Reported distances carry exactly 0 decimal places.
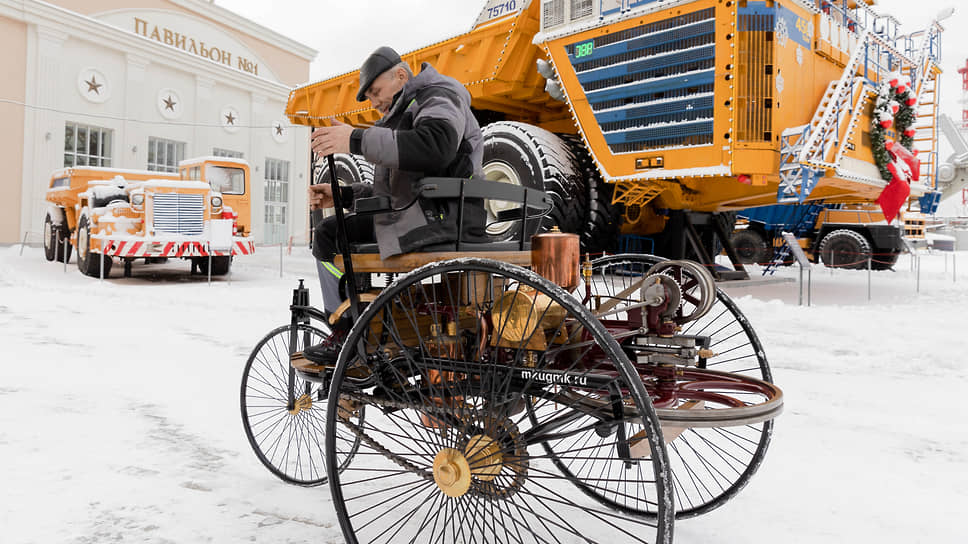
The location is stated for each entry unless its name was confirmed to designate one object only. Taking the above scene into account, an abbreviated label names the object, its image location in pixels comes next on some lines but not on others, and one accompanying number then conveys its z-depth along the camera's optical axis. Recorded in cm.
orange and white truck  983
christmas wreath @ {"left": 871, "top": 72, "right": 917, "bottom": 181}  712
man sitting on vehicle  216
